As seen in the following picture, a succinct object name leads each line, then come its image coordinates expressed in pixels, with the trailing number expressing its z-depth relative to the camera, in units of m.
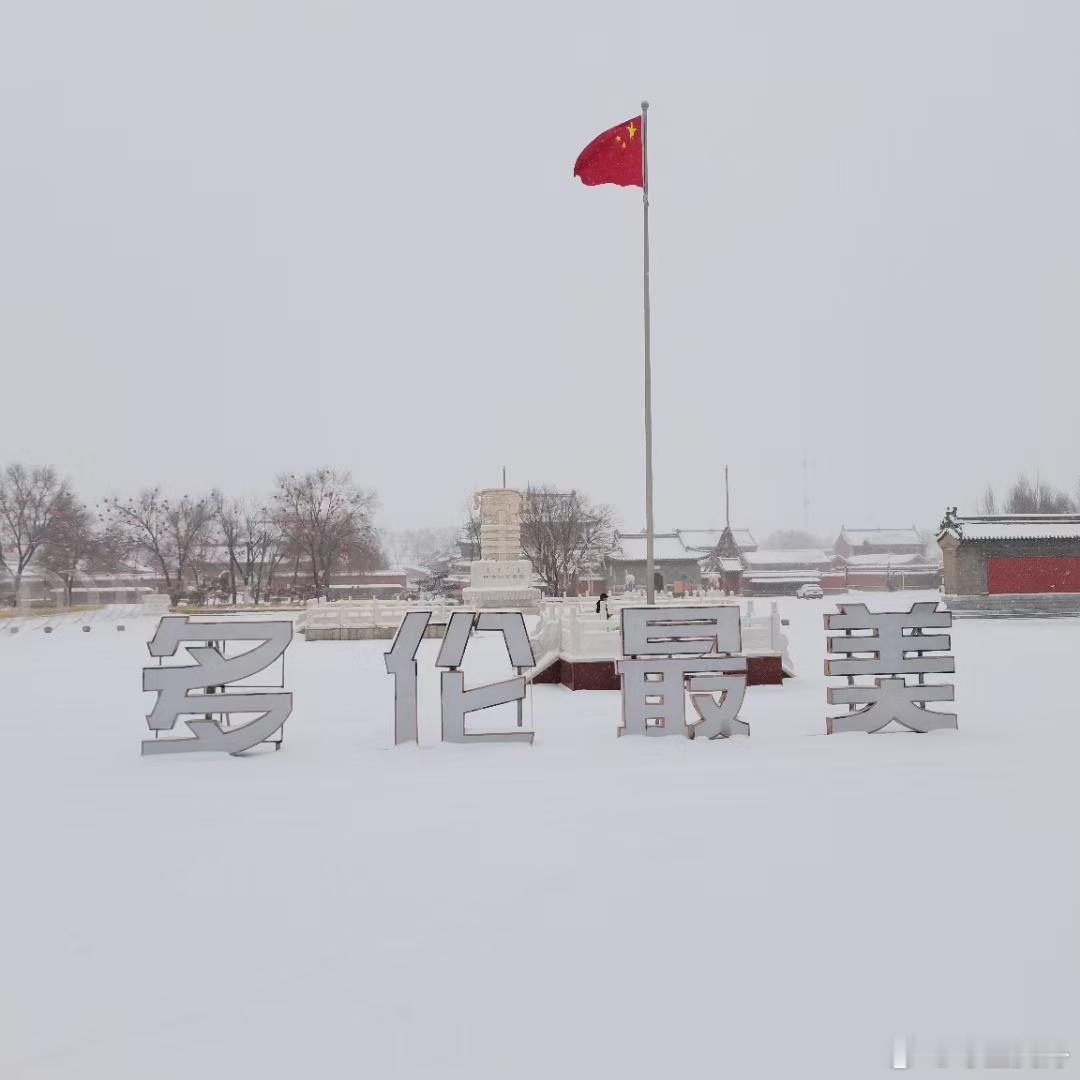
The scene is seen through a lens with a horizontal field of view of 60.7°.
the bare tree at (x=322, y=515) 61.41
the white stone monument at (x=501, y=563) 37.94
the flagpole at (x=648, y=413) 16.64
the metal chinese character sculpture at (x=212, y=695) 10.20
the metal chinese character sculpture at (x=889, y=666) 10.96
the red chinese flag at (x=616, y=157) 18.00
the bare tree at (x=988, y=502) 84.12
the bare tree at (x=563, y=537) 66.19
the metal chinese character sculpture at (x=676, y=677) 10.85
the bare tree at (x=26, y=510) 61.00
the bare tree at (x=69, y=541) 63.34
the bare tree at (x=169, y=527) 62.50
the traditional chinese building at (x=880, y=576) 82.25
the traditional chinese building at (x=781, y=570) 78.44
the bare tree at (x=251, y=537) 65.12
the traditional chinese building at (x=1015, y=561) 39.69
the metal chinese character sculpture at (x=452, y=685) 10.66
